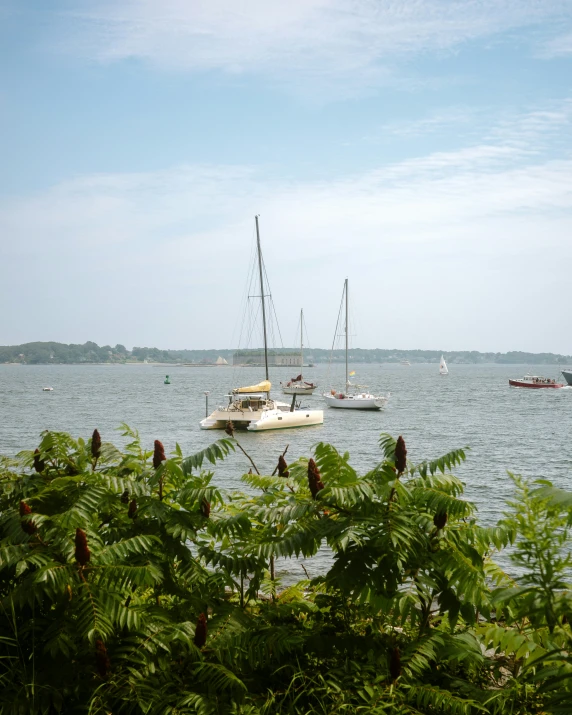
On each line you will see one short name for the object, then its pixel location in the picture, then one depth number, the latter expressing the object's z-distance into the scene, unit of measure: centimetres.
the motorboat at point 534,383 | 13412
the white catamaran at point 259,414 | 5722
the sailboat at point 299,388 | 11125
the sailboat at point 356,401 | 8344
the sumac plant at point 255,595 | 401
